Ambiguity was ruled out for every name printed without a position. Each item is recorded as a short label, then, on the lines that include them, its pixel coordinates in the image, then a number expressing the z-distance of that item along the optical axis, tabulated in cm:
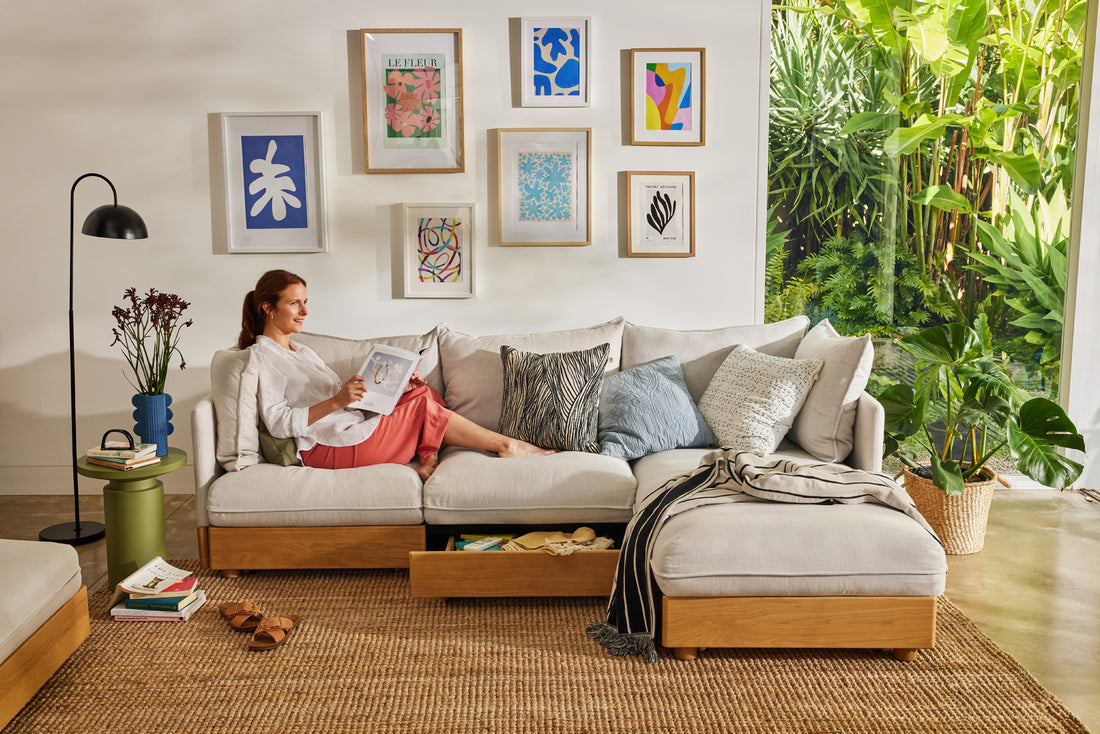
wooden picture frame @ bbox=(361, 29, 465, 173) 380
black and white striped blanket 240
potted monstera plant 305
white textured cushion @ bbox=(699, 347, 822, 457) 311
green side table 286
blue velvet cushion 318
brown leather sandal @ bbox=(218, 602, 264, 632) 253
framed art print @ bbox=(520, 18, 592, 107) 380
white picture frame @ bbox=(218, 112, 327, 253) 384
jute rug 205
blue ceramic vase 302
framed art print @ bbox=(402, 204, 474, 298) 390
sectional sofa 230
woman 307
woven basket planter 320
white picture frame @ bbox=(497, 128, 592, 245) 386
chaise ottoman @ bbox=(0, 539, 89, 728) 200
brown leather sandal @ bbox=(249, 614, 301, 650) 243
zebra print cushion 319
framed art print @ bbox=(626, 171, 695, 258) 390
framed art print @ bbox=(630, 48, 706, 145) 383
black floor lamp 311
